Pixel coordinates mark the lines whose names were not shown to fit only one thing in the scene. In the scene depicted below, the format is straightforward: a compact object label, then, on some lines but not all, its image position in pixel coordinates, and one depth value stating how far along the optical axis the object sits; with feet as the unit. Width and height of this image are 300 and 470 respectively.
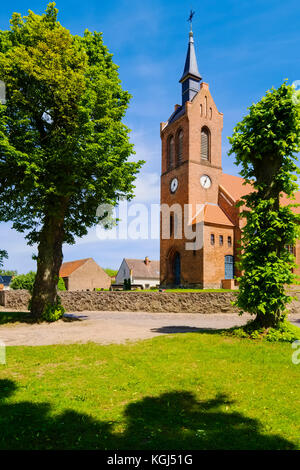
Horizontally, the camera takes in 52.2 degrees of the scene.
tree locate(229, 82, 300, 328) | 32.04
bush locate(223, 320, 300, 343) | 30.76
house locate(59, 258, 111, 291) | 185.77
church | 109.09
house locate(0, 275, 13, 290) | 208.98
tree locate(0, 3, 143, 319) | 45.14
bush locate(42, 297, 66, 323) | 49.78
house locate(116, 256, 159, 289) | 212.27
